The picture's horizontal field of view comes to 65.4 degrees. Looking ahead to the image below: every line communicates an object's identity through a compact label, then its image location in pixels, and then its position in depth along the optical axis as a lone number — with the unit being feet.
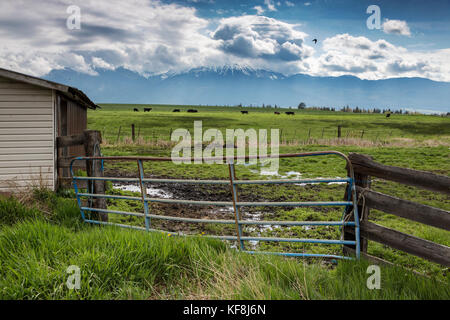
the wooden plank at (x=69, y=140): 27.76
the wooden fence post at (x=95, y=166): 22.75
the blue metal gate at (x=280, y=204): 14.32
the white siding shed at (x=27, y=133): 34.12
